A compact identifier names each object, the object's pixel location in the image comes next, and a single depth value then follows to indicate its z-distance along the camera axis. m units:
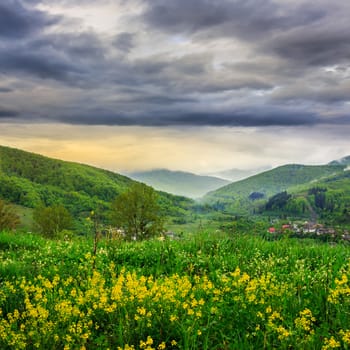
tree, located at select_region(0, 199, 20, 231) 79.64
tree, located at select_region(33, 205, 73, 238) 90.31
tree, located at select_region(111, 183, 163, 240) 71.56
